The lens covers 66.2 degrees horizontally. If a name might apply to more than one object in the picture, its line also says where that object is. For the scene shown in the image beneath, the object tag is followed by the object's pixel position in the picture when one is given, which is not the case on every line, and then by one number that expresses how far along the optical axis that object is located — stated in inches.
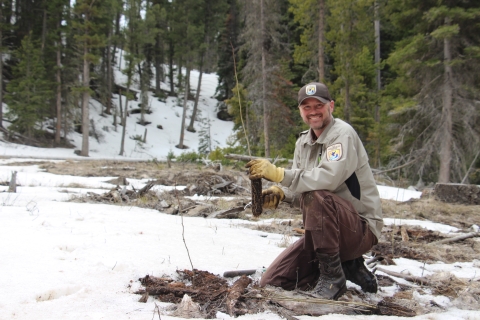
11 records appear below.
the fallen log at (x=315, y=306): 87.0
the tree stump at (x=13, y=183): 248.2
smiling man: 97.2
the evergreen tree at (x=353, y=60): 635.5
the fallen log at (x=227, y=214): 213.2
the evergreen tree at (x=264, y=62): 689.6
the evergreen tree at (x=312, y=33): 641.6
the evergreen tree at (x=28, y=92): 888.3
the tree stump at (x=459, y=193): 315.6
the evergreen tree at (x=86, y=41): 848.9
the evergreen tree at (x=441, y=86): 417.7
